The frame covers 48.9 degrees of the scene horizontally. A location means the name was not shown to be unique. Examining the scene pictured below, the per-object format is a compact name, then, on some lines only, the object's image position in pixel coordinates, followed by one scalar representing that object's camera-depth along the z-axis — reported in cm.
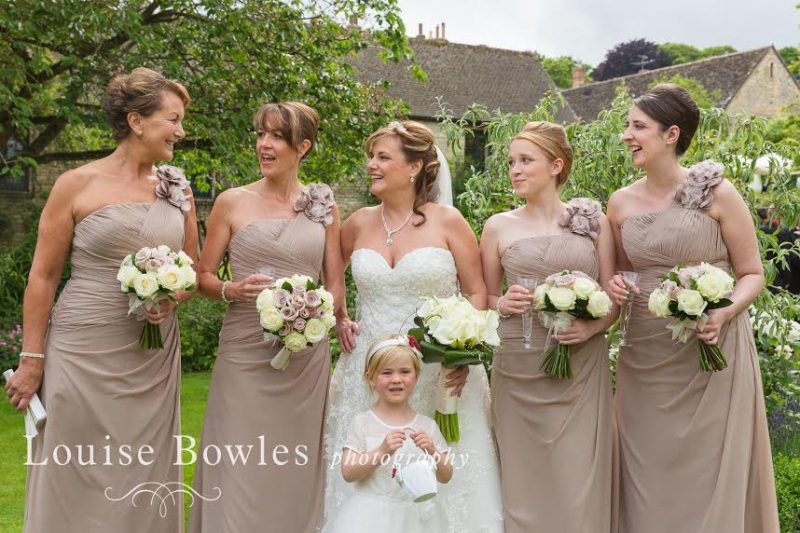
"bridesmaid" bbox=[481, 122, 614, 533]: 477
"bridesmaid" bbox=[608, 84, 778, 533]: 473
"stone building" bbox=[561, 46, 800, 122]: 4128
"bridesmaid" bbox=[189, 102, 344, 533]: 493
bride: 511
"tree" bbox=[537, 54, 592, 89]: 7738
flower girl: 455
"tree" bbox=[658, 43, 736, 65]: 8682
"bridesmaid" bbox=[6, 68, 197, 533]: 466
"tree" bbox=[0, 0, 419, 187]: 1136
